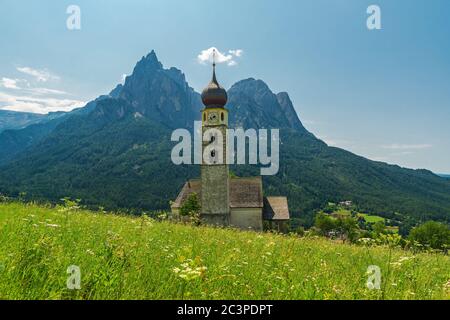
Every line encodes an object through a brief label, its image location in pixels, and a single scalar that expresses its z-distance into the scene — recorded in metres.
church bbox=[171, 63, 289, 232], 46.34
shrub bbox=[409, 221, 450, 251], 54.34
